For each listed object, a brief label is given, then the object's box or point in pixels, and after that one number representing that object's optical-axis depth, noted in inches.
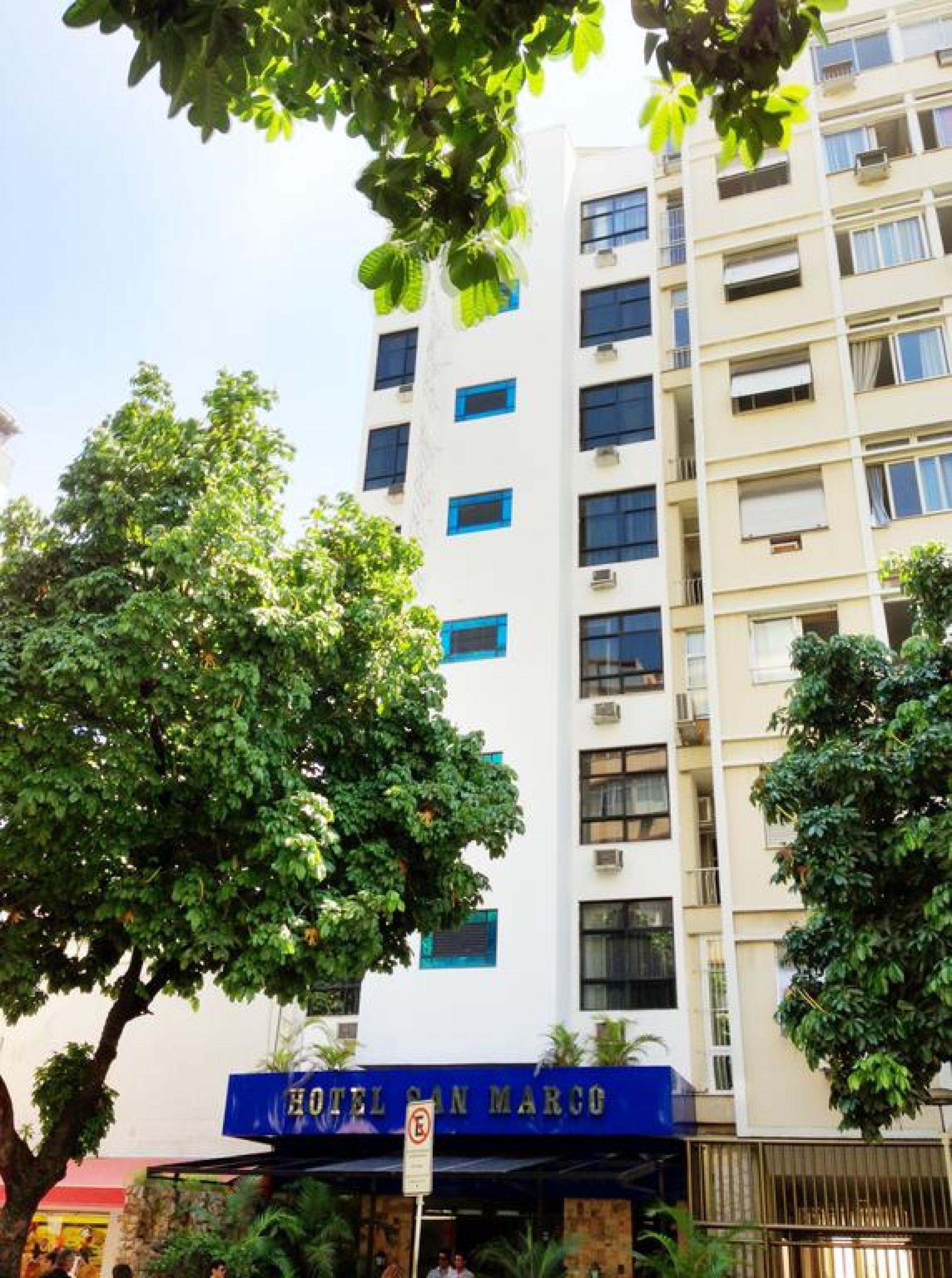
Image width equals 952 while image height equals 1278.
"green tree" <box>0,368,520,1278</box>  436.1
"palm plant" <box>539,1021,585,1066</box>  663.1
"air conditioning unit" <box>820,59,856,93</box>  889.5
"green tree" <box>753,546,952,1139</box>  458.6
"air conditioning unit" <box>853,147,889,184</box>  839.1
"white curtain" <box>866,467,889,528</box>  740.0
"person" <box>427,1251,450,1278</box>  584.1
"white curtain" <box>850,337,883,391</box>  796.0
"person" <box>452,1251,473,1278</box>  572.7
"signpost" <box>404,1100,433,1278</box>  321.7
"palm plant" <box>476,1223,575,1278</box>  543.5
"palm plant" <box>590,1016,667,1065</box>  649.6
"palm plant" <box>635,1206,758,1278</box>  518.6
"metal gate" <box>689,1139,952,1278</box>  554.6
